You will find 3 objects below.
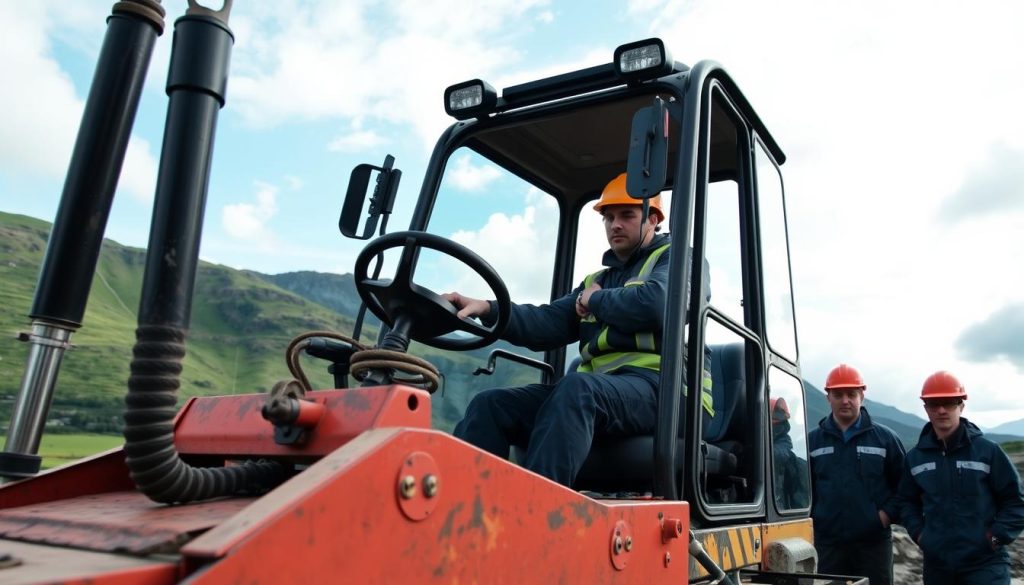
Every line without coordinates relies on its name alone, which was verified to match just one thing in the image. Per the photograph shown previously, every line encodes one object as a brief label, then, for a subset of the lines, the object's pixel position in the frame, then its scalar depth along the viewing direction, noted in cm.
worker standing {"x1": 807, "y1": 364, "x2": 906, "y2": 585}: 536
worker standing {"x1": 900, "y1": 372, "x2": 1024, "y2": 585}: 482
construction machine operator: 241
